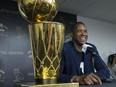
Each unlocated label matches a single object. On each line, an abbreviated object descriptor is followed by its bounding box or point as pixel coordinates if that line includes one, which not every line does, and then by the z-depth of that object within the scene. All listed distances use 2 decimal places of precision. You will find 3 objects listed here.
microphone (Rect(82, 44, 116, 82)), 1.33
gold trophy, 0.54
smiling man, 1.39
